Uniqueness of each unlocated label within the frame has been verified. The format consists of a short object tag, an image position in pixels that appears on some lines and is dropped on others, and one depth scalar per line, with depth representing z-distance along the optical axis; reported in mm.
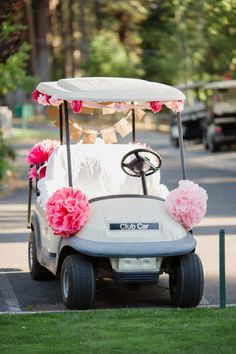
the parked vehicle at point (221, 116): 34219
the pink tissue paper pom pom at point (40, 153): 13047
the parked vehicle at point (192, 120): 37031
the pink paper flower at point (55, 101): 11247
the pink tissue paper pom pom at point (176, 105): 11484
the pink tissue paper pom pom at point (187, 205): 10555
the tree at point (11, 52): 21625
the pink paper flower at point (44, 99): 11891
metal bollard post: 9977
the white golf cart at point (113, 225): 10195
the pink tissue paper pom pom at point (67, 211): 10328
